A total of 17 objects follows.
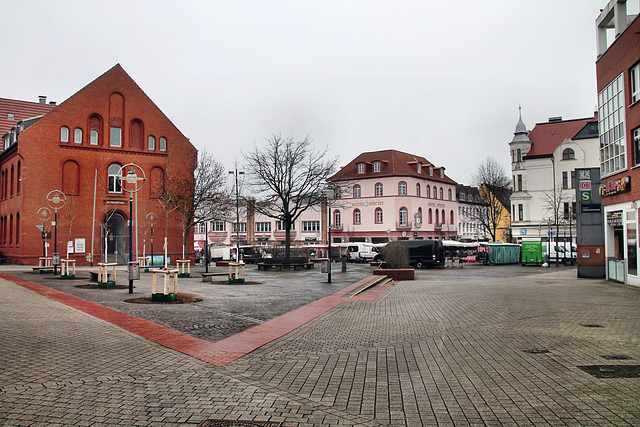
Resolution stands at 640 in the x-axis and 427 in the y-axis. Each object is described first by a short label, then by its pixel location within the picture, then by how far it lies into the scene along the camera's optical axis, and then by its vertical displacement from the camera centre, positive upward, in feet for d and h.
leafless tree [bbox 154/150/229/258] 137.59 +12.43
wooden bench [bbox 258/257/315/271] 118.28 -6.51
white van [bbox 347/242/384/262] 193.03 -6.40
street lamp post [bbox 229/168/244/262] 167.40 +21.50
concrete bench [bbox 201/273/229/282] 75.82 -6.18
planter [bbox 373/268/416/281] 93.91 -7.22
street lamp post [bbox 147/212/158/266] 153.63 +5.93
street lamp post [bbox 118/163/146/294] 56.62 -0.31
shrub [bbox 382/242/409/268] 100.83 -4.38
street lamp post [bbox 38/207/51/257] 133.81 +5.99
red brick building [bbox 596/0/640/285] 67.97 +13.65
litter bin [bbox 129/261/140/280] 57.15 -3.84
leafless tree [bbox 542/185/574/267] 209.56 +13.29
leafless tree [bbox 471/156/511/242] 221.25 +20.00
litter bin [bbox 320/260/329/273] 104.71 -6.77
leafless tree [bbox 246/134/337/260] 138.82 +16.40
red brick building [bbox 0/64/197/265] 139.85 +20.45
